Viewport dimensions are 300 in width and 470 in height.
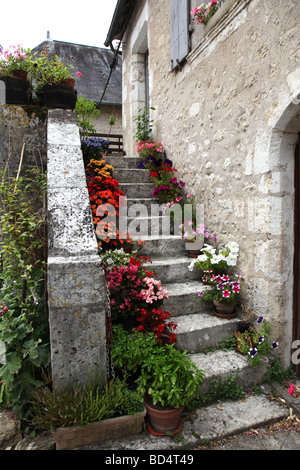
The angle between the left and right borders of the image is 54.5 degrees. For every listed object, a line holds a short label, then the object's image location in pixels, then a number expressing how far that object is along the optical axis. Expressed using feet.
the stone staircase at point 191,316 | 7.63
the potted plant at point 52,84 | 11.17
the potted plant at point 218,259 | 9.24
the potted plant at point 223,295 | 8.84
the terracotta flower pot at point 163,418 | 5.85
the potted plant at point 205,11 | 10.81
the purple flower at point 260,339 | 7.72
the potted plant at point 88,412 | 5.44
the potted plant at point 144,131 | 17.15
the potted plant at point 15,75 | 10.76
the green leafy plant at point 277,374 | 7.84
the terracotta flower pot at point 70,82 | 11.44
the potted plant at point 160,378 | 5.82
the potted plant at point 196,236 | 10.89
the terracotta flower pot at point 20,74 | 10.88
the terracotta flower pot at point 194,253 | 10.89
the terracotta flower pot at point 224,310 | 8.96
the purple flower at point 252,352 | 7.50
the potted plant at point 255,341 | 7.60
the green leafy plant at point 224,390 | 7.15
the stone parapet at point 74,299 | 5.51
